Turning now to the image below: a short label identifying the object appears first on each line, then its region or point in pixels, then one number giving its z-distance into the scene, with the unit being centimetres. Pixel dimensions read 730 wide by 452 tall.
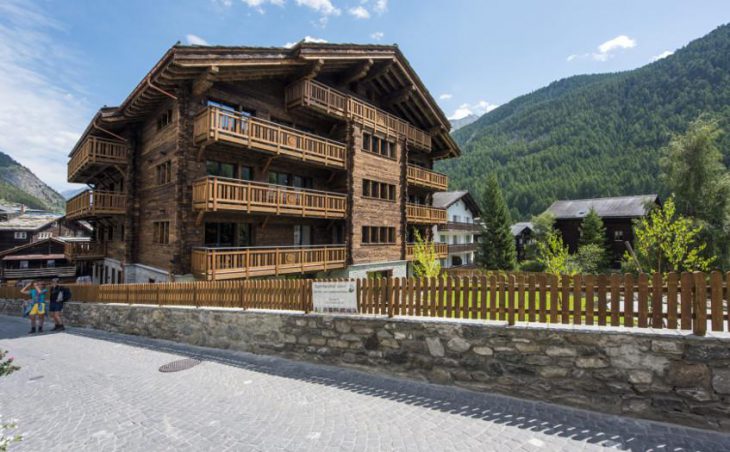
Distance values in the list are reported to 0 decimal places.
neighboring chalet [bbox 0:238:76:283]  3750
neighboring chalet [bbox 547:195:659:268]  4594
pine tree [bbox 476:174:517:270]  4238
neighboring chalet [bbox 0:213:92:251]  4316
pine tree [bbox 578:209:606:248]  4354
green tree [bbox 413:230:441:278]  2291
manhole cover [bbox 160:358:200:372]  824
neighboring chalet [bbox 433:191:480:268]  4391
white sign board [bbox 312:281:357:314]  794
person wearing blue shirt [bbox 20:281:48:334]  1387
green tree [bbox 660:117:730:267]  2533
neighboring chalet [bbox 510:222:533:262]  6253
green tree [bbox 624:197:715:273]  1791
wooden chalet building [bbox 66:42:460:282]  1502
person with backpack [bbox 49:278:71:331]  1405
